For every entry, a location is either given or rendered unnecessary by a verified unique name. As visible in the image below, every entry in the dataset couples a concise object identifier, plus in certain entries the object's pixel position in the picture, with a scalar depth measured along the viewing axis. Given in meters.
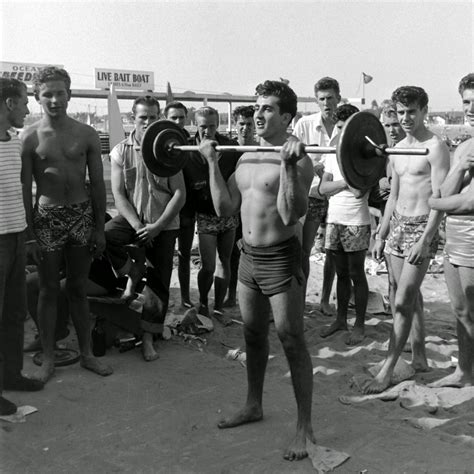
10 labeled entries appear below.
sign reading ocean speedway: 24.72
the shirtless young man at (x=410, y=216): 4.05
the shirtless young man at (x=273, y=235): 3.30
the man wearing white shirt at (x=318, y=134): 5.55
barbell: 3.00
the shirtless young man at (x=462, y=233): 3.79
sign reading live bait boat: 28.11
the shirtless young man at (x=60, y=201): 4.21
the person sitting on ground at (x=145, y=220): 4.88
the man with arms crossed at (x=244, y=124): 5.72
